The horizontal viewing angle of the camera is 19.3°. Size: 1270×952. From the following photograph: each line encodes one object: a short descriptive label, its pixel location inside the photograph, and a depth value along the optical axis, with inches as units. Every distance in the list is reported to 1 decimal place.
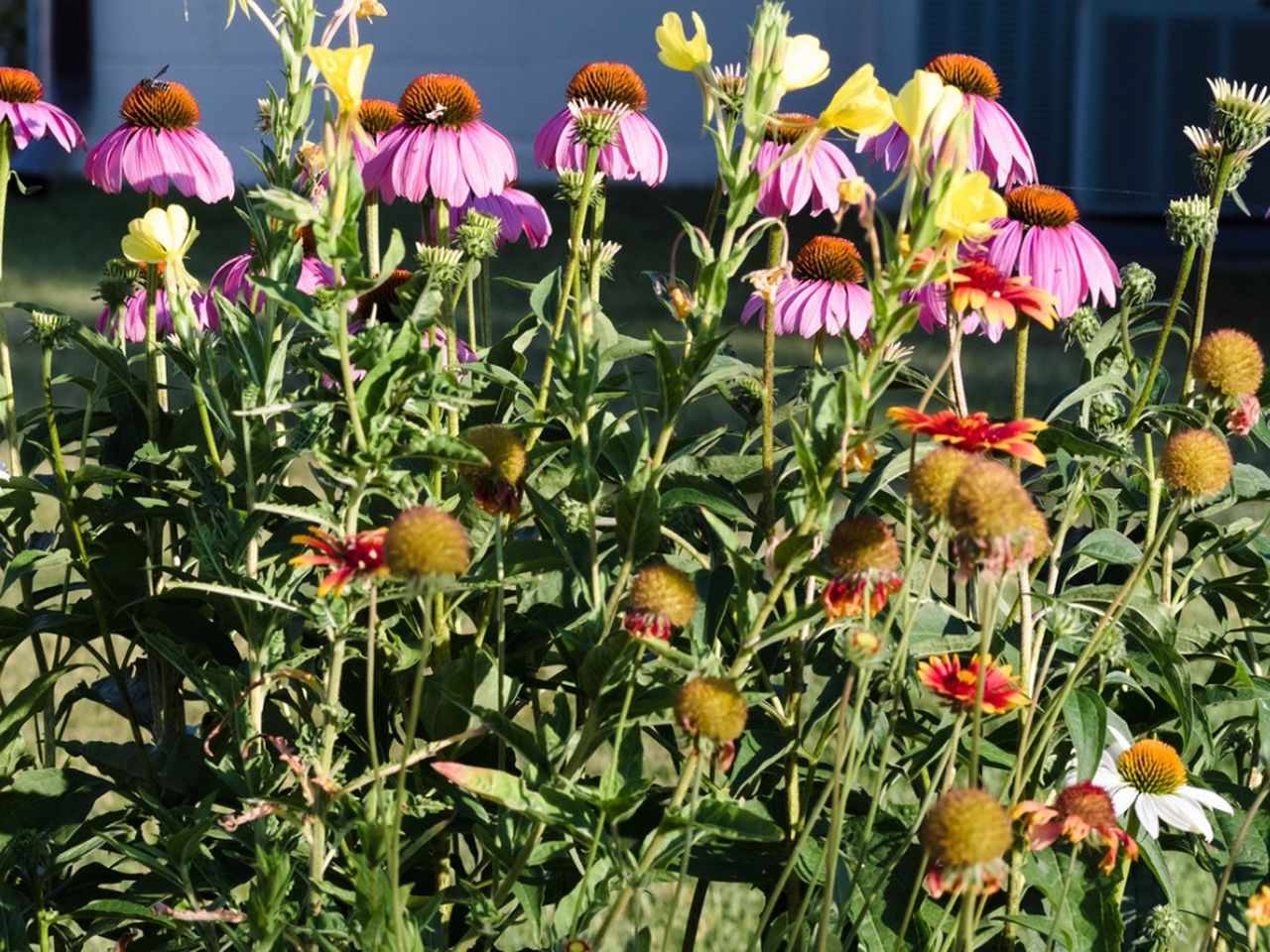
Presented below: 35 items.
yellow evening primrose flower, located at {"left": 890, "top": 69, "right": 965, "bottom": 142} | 59.2
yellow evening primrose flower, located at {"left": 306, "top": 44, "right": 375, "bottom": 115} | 59.8
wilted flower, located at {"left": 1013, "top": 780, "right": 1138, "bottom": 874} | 61.0
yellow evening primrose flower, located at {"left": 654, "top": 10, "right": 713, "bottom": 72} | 61.5
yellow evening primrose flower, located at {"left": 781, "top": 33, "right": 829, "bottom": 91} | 60.7
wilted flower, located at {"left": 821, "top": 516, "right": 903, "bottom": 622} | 59.8
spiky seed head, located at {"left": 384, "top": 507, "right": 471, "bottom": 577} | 57.4
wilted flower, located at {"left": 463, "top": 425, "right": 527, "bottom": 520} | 62.4
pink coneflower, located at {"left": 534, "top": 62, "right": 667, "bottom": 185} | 73.1
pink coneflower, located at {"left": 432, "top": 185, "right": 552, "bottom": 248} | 73.6
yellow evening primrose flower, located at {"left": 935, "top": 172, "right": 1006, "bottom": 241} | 58.5
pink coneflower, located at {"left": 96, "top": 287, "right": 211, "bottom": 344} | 70.0
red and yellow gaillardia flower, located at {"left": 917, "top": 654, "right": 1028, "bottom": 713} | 61.4
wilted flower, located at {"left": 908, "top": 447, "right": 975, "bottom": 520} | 58.7
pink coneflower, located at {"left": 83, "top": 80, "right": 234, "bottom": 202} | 71.0
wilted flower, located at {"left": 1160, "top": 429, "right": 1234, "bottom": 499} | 61.6
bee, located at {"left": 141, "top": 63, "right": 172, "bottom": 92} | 71.7
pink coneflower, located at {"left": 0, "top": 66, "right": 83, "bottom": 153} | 70.8
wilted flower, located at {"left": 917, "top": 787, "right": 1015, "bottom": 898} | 57.5
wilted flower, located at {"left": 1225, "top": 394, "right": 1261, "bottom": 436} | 64.4
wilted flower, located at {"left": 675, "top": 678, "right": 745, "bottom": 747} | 58.3
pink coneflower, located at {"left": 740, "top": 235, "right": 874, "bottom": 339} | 70.7
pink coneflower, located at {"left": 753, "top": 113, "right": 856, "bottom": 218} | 67.8
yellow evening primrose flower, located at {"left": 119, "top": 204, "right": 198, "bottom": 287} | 65.0
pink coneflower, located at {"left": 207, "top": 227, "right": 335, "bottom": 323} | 69.0
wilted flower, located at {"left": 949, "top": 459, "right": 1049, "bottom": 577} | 57.3
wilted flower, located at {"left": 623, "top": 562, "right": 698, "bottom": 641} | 59.8
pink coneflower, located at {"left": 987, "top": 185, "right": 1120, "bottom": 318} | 68.6
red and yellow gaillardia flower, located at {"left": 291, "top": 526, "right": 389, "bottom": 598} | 59.7
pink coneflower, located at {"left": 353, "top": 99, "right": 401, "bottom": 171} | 72.9
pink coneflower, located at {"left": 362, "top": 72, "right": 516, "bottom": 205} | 69.9
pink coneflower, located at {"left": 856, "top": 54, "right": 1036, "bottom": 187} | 69.7
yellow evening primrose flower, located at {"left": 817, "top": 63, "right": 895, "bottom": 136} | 60.8
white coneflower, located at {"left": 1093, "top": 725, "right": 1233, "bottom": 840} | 64.2
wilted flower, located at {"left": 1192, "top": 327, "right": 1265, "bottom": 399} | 63.7
